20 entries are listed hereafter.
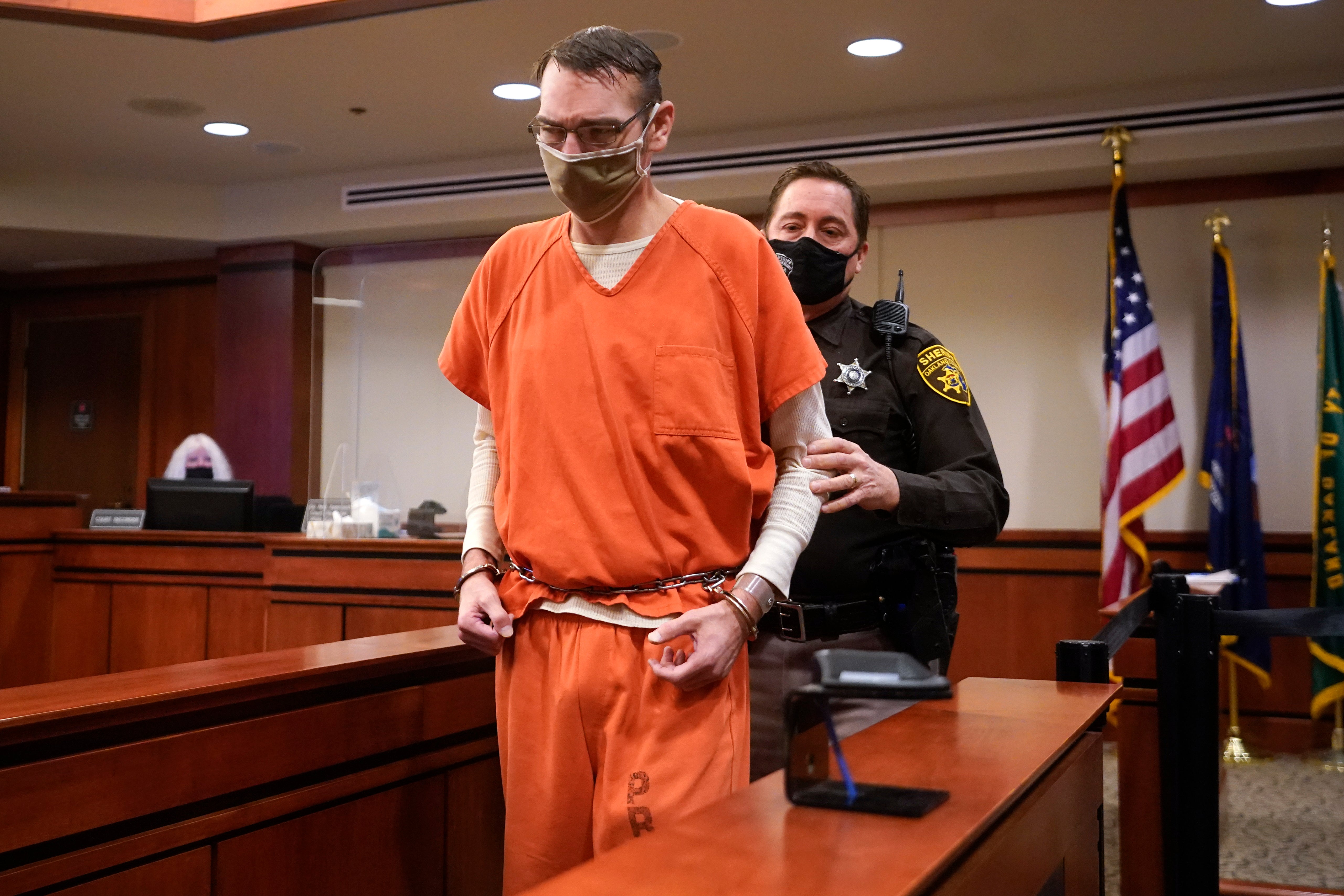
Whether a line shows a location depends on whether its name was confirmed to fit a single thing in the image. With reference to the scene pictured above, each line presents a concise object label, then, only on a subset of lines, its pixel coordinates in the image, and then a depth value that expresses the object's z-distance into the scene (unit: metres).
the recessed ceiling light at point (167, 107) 5.34
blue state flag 4.81
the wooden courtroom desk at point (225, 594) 3.92
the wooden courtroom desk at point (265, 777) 1.23
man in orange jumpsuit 1.22
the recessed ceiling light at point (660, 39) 4.46
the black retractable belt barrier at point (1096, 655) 1.78
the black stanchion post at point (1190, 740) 2.09
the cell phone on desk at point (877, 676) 0.94
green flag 4.63
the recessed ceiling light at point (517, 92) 5.14
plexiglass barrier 6.89
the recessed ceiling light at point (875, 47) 4.56
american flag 4.91
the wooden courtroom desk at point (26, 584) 4.89
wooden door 7.71
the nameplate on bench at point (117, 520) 5.17
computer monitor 5.00
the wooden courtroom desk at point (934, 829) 0.81
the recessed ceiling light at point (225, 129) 5.70
